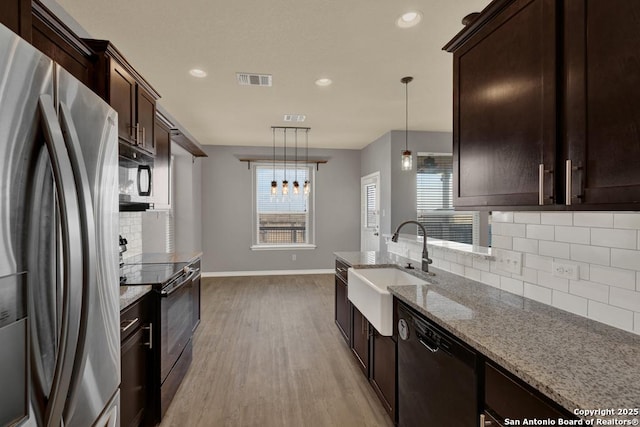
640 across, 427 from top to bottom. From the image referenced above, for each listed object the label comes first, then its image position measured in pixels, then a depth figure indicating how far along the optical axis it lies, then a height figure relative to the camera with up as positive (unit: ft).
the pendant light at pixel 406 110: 10.43 +4.56
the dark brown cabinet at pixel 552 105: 3.02 +1.33
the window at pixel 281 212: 21.52 +0.02
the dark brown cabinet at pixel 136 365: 5.35 -2.96
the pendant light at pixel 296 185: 18.50 +1.70
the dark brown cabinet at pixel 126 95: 6.03 +2.69
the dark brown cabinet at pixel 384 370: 6.25 -3.57
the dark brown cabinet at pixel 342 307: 10.00 -3.34
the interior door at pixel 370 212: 19.45 -0.01
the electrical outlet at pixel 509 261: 5.89 -1.02
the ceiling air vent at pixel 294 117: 14.38 +4.65
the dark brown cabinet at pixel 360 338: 7.95 -3.59
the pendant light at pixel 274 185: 17.30 +1.64
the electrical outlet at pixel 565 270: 4.79 -0.98
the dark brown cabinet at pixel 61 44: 4.60 +2.90
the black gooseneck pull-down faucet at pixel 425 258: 7.79 -1.21
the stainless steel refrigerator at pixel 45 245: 2.08 -0.25
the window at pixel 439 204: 17.65 +0.44
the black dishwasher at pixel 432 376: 3.96 -2.53
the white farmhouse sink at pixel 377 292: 6.26 -1.95
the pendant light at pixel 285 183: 17.75 +1.74
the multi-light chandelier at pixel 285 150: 16.69 +4.44
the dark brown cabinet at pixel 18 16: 3.17 +2.18
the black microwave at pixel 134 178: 7.10 +0.93
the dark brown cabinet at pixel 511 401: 2.86 -1.98
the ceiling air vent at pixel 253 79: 9.98 +4.56
